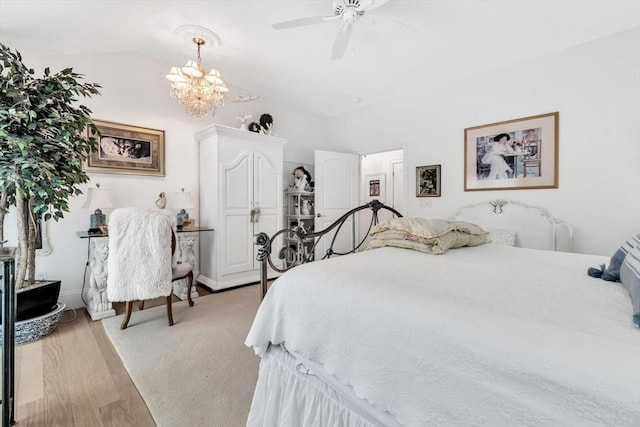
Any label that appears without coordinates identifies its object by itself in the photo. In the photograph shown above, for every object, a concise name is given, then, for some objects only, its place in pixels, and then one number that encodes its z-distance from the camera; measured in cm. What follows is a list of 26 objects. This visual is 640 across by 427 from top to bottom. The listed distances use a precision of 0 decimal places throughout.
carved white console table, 271
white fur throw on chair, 239
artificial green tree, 197
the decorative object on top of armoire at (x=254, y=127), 405
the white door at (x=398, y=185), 557
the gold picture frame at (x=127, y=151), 316
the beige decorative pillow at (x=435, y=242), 164
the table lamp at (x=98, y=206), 298
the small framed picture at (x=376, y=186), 583
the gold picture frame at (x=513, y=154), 298
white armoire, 355
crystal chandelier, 289
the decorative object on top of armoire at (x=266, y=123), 420
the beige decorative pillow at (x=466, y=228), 187
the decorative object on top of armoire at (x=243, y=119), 392
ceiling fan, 206
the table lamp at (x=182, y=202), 346
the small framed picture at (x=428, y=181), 383
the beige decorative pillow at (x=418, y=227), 166
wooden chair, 250
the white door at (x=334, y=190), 455
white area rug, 155
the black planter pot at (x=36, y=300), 226
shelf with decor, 459
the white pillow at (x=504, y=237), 305
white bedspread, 56
